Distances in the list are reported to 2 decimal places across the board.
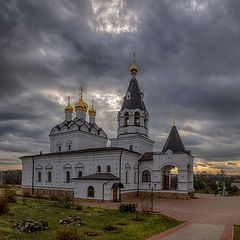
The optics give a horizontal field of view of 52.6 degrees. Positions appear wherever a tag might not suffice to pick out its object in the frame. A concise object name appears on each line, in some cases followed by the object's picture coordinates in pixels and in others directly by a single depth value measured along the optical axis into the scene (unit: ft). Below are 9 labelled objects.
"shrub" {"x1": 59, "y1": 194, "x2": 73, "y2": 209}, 62.39
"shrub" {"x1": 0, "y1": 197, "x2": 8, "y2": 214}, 47.34
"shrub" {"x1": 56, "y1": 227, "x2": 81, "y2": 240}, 31.40
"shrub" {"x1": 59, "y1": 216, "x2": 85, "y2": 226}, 42.07
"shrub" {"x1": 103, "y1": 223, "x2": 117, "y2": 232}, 39.52
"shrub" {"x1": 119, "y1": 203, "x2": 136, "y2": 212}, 55.83
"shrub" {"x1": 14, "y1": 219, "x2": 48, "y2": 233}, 36.06
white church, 89.71
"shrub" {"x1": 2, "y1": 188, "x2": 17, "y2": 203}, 69.20
